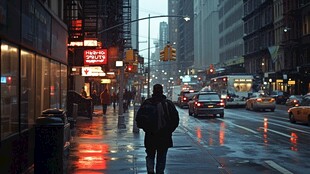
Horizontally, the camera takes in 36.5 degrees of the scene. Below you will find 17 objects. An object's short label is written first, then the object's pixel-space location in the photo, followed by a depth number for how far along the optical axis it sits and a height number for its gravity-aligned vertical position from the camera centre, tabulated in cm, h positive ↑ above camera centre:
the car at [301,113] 2347 -125
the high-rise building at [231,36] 9600 +1161
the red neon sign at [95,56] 2533 +176
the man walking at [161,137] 845 -87
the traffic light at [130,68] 3059 +141
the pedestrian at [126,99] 3740 -91
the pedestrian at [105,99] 3206 -70
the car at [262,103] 3909 -120
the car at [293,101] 4253 -113
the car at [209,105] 3006 -105
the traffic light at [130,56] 2706 +189
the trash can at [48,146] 867 -106
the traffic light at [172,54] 3566 +264
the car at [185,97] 4759 -83
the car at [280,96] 5726 -92
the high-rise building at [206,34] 11888 +1512
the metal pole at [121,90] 2164 -6
